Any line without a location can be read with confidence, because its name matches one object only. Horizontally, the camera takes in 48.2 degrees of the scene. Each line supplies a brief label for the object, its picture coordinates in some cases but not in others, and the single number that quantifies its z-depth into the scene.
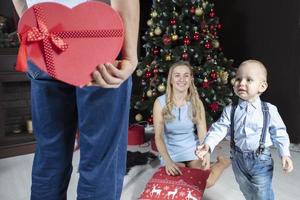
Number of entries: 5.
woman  2.05
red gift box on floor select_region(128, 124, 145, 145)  2.95
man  0.67
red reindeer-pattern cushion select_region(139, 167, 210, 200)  1.65
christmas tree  2.75
